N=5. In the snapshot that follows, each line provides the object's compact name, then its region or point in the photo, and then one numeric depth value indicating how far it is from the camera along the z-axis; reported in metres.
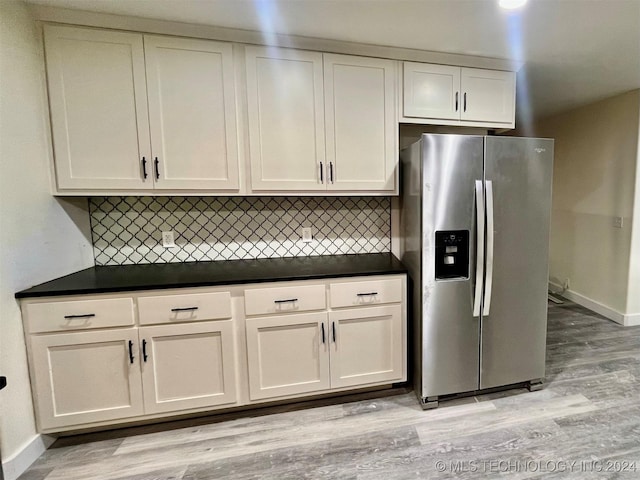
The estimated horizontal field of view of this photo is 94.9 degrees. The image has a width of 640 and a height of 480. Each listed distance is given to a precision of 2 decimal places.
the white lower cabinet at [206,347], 1.59
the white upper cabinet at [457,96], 2.05
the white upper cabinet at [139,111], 1.67
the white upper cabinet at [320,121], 1.88
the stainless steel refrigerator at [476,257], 1.78
